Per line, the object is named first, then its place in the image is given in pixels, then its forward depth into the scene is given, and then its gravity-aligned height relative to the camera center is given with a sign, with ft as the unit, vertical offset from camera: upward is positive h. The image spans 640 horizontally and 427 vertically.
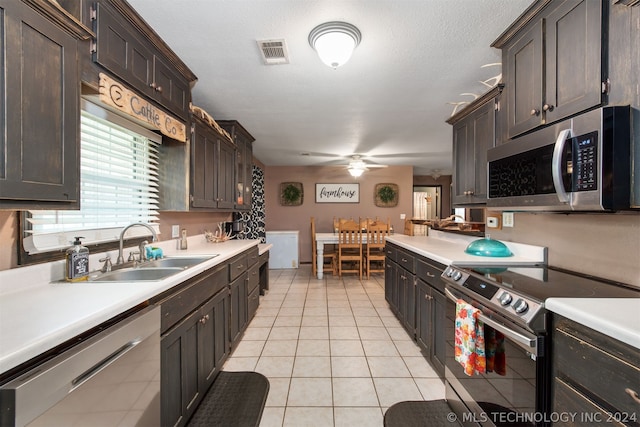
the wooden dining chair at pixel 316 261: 17.83 -3.14
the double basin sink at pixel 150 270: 5.18 -1.22
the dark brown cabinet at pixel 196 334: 4.54 -2.52
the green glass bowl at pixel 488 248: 6.79 -0.88
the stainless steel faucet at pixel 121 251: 5.62 -0.82
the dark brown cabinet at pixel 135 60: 4.41 +2.87
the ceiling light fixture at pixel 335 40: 5.39 +3.41
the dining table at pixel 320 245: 16.85 -1.96
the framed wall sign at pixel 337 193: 21.89 +1.55
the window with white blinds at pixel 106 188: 4.61 +0.55
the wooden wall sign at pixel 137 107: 4.46 +1.98
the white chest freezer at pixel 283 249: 19.56 -2.57
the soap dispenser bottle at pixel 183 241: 8.53 -0.89
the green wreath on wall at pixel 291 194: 21.67 +1.45
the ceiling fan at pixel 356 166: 17.55 +3.00
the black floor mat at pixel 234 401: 5.41 -4.05
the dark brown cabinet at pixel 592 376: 2.56 -1.68
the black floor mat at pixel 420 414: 5.39 -4.06
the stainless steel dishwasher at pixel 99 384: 2.31 -1.75
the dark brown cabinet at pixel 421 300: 6.72 -2.52
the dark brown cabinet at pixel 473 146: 6.82 +1.83
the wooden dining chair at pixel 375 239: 16.80 -1.59
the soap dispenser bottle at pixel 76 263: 4.47 -0.83
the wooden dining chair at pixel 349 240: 16.81 -1.67
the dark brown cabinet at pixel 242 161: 11.21 +2.30
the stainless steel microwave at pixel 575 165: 3.51 +0.71
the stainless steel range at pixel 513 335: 3.51 -1.65
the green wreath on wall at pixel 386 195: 21.98 +1.41
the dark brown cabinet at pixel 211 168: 7.93 +1.45
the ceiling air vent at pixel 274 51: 5.93 +3.61
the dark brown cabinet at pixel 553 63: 3.89 +2.47
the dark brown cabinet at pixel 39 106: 2.98 +1.26
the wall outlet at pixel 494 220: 7.77 -0.20
